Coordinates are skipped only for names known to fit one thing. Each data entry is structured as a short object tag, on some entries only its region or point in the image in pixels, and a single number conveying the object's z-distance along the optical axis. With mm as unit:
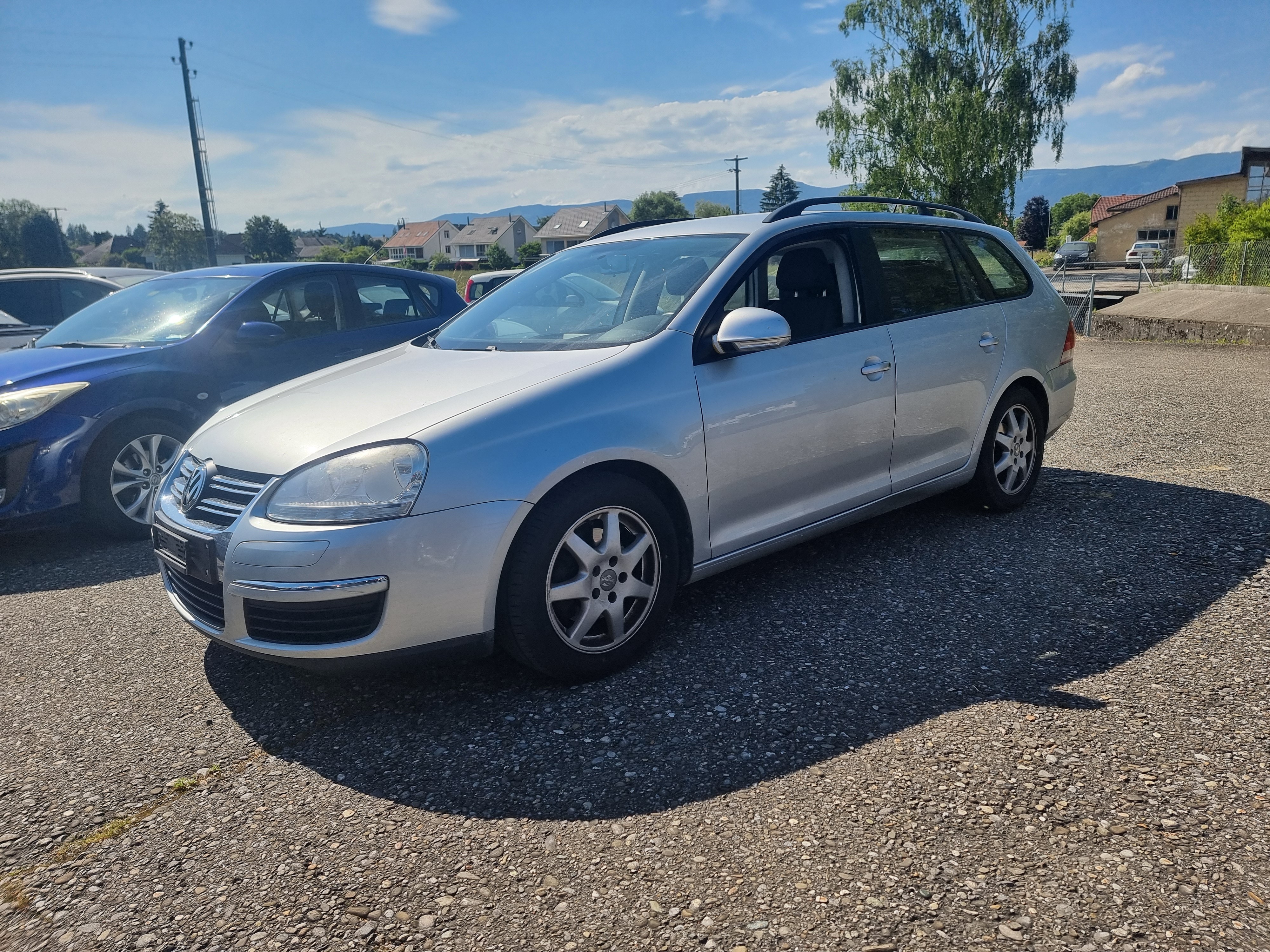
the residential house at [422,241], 127438
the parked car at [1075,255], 56000
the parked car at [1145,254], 42312
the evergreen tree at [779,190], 102125
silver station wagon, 2855
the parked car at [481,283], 13977
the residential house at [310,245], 118450
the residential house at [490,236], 118250
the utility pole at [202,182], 29156
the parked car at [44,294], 8844
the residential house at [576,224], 104188
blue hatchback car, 5094
